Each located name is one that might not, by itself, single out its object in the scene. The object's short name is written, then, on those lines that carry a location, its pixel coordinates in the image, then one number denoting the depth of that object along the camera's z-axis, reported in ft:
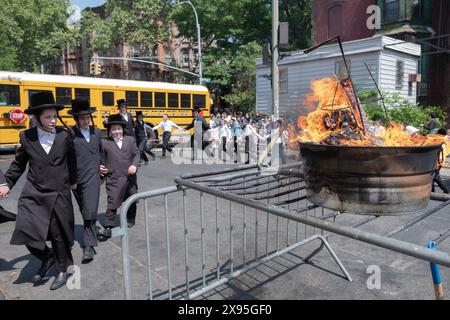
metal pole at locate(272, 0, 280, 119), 38.29
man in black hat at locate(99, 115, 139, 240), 17.02
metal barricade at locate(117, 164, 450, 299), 6.13
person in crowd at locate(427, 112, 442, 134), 31.63
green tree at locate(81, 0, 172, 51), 117.29
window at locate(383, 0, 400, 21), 67.05
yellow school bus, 46.70
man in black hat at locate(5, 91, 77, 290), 12.08
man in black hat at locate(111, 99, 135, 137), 27.79
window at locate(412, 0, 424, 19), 65.36
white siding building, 60.13
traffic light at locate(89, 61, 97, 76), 71.79
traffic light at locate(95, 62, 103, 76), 72.62
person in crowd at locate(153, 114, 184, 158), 46.60
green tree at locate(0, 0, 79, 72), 120.67
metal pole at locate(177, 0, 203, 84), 80.66
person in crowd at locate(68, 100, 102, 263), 14.79
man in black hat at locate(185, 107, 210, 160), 42.17
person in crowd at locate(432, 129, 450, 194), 24.14
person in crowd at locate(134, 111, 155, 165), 37.11
